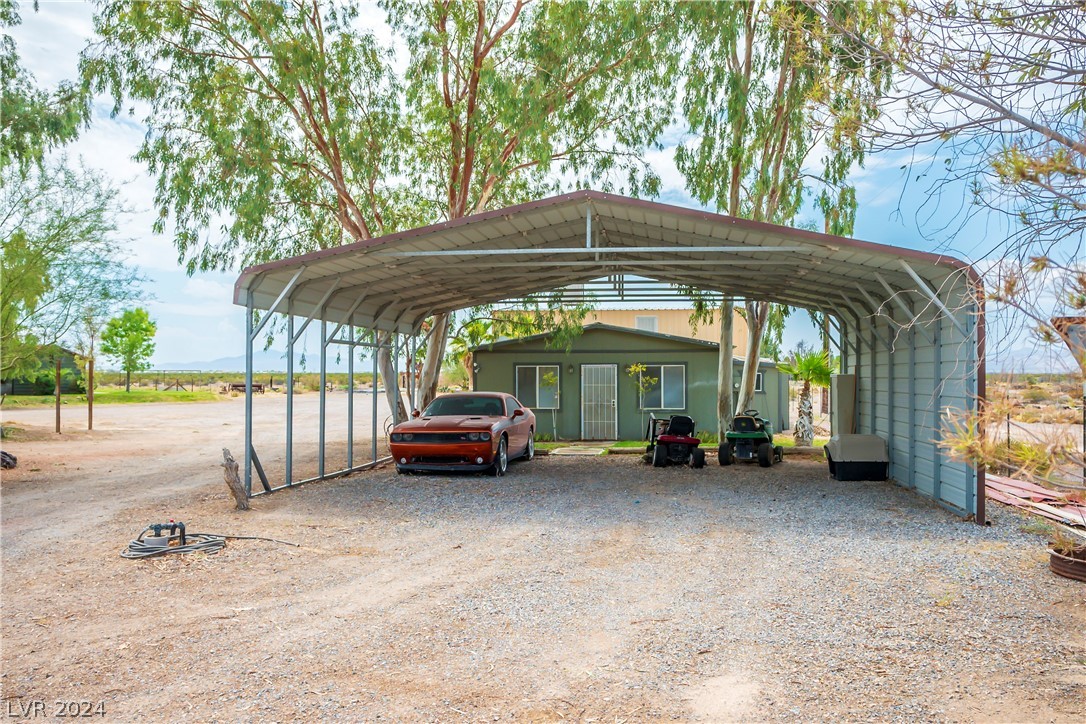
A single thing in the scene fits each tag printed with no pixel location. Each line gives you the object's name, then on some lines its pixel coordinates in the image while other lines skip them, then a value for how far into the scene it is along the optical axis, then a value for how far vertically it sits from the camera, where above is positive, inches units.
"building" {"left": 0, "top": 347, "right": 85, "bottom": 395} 1590.8 -28.4
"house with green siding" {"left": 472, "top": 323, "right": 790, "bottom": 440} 892.0 -4.6
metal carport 390.6 +58.3
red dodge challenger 510.0 -42.6
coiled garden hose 298.2 -63.6
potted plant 266.4 -58.5
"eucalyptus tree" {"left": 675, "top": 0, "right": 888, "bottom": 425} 657.6 +201.5
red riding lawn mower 592.1 -49.5
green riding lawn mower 606.5 -49.8
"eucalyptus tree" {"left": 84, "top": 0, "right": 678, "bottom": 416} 649.0 +221.5
